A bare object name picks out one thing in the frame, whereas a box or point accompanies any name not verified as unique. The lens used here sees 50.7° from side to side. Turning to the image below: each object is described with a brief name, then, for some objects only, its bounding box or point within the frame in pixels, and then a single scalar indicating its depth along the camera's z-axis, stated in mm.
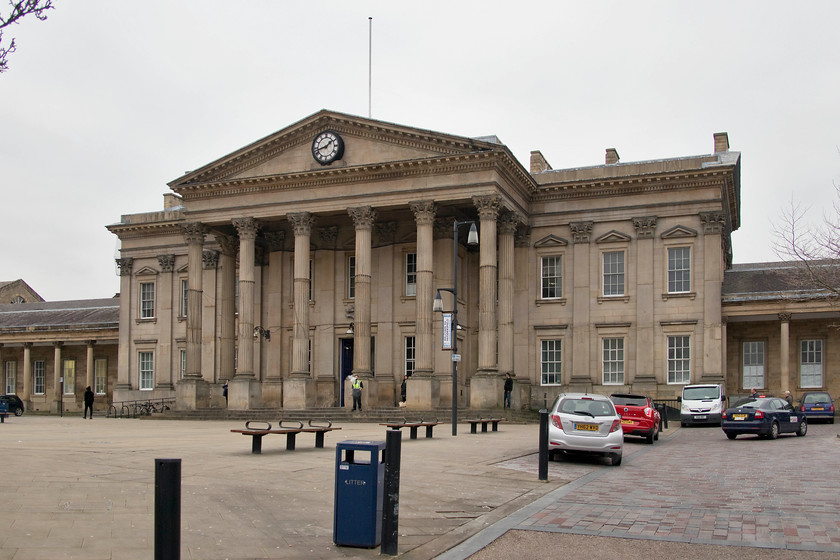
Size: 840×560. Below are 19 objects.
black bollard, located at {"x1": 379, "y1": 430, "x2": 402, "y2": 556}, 9555
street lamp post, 26250
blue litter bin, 9789
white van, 33688
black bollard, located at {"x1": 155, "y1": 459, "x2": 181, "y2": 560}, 6961
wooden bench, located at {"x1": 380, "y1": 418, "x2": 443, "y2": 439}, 23119
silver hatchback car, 18906
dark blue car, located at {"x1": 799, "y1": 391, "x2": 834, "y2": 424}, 35375
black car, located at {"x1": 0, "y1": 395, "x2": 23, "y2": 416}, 50094
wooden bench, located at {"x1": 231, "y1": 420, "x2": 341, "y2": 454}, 18141
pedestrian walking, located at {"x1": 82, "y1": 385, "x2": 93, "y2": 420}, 44719
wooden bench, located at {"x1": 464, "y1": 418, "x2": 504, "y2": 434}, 27036
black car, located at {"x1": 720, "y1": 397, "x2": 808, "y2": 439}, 26250
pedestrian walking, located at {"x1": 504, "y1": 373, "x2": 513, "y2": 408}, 37406
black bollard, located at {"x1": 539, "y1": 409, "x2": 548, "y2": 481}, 15719
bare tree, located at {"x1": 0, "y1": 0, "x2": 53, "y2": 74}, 9805
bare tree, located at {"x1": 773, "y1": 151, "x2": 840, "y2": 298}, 22922
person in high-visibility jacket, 37531
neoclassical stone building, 38000
